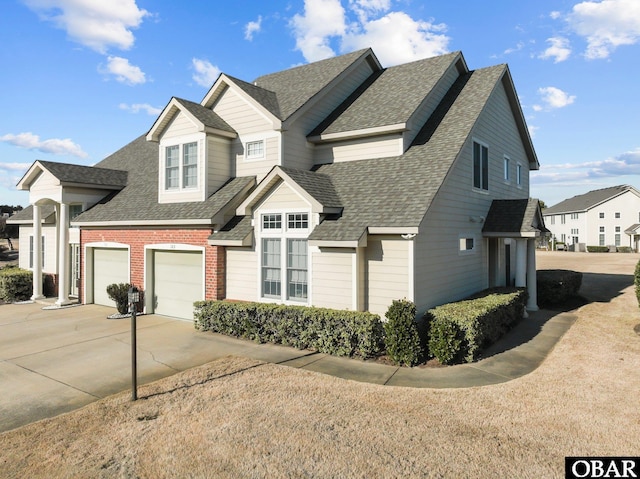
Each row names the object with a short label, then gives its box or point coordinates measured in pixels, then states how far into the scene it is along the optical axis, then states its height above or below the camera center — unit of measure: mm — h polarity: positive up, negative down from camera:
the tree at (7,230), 51375 +1447
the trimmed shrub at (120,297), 15125 -2089
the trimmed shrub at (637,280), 13083 -1311
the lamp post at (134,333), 7171 -1664
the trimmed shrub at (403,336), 9250 -2227
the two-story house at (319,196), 11180 +1542
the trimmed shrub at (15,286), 18938 -2114
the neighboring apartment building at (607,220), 58062 +3096
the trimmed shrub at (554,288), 16844 -2022
